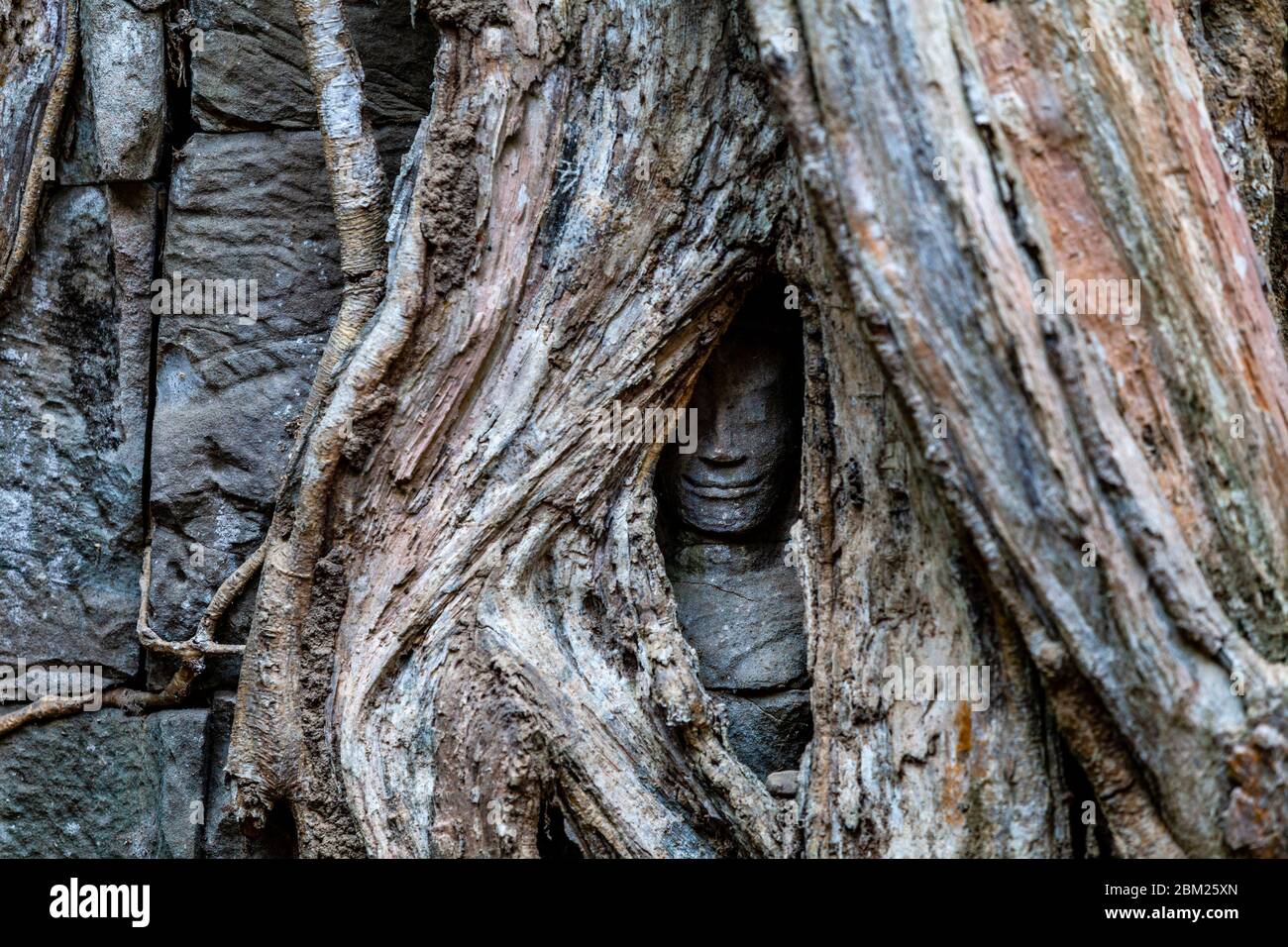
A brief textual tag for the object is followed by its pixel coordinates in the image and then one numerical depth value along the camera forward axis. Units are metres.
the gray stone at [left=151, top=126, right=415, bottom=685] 2.60
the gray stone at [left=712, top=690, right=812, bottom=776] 2.44
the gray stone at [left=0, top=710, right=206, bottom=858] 2.68
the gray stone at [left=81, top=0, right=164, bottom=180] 2.56
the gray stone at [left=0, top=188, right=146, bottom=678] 2.68
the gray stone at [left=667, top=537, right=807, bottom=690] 2.45
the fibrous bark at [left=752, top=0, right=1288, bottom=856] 1.72
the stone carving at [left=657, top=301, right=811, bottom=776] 2.44
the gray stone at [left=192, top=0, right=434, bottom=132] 2.57
